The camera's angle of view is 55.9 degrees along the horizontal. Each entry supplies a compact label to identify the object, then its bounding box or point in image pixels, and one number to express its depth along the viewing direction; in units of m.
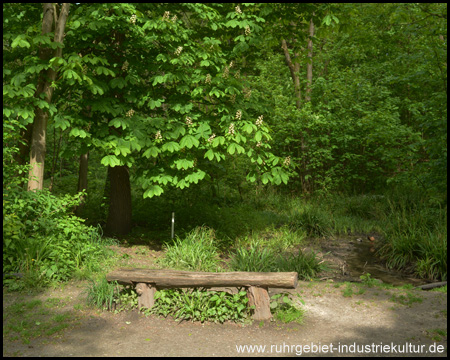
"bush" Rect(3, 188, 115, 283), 6.21
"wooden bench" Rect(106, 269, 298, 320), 5.16
